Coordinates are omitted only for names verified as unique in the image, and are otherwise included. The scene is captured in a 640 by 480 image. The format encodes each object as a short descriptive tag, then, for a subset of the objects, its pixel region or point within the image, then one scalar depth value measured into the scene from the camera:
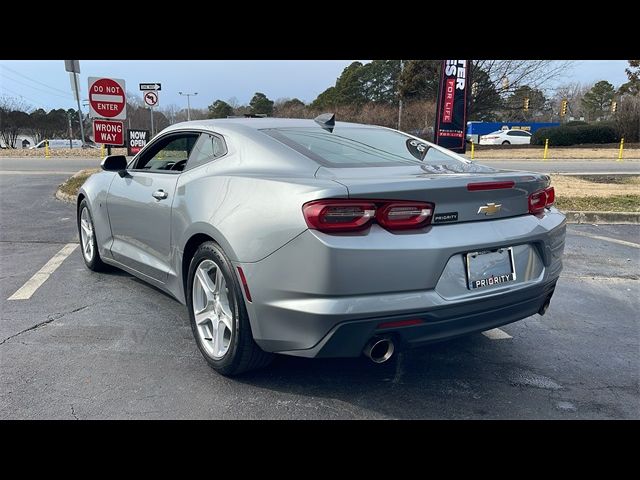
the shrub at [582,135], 34.66
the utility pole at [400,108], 39.81
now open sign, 13.64
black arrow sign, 14.77
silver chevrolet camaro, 2.40
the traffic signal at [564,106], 46.88
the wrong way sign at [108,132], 9.45
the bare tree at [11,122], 49.03
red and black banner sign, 11.48
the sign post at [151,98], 15.22
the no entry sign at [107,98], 9.25
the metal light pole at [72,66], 10.57
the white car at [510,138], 39.38
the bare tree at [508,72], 33.72
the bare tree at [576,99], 76.50
